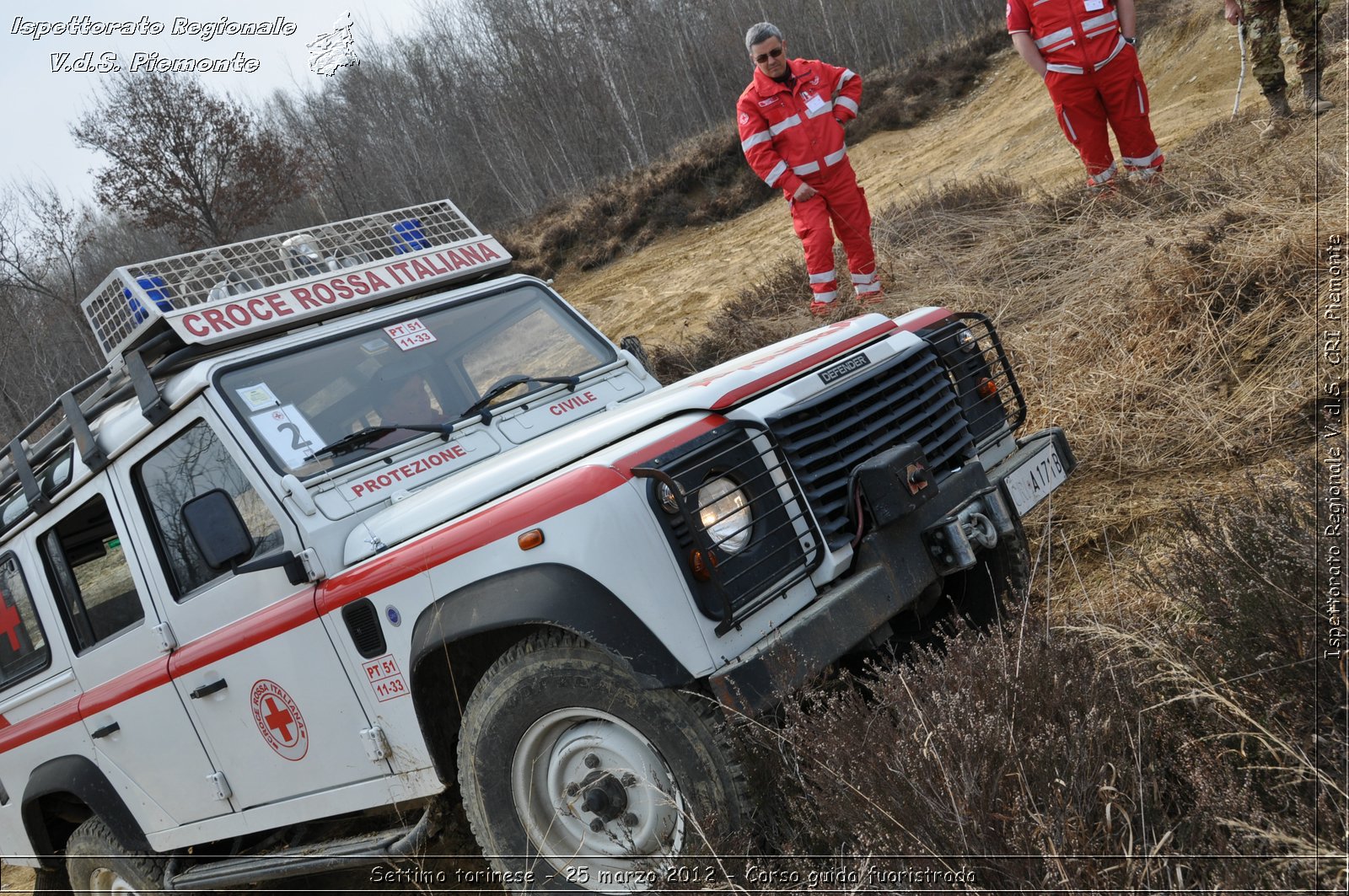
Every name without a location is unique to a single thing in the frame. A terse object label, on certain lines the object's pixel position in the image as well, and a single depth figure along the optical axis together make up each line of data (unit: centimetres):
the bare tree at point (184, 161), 2166
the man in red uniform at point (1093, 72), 684
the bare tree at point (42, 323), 2877
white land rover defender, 280
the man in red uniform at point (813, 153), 741
